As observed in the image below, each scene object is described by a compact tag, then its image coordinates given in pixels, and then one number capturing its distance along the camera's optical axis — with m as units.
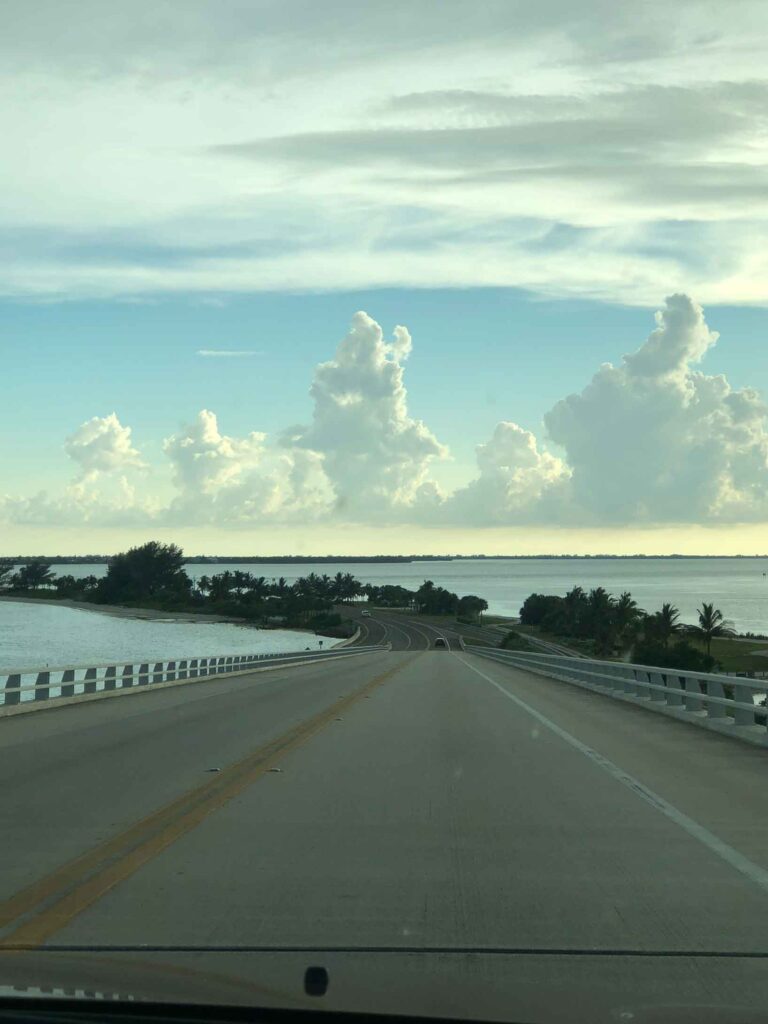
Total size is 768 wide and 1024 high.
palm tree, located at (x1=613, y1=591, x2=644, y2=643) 125.21
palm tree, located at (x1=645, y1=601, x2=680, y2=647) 111.81
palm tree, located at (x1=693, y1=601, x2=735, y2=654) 104.88
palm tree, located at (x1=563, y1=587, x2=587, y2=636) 145.75
